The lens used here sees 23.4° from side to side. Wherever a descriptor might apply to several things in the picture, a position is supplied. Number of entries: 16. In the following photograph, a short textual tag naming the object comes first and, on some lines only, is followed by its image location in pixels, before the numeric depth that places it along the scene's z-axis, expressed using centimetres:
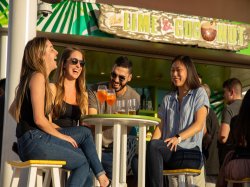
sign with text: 876
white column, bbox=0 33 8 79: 852
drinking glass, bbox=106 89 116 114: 484
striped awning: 855
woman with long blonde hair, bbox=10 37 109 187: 404
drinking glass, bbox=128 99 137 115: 470
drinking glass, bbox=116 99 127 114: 476
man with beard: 505
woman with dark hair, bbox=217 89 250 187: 436
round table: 437
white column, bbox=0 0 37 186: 516
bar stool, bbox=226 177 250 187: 430
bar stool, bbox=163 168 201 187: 457
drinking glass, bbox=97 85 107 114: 485
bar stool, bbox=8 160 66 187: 394
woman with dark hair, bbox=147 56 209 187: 465
